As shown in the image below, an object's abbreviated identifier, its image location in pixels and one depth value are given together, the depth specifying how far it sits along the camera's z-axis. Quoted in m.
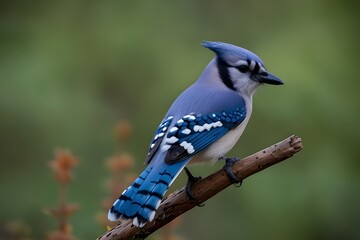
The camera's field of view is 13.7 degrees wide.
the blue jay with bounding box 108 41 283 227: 4.85
